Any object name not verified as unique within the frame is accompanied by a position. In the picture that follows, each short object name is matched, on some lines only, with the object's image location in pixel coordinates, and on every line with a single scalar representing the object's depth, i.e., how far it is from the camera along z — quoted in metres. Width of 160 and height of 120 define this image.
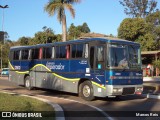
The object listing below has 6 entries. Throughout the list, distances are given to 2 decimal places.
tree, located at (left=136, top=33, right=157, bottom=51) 30.33
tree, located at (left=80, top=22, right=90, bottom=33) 67.69
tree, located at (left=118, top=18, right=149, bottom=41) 30.74
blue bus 9.90
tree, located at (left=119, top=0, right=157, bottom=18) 40.06
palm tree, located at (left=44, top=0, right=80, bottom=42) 19.32
